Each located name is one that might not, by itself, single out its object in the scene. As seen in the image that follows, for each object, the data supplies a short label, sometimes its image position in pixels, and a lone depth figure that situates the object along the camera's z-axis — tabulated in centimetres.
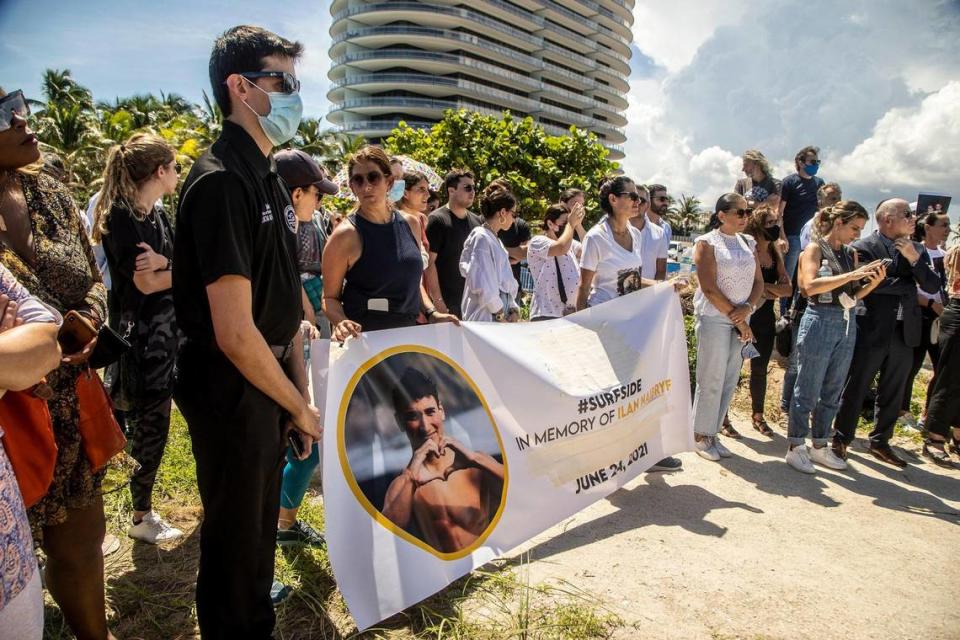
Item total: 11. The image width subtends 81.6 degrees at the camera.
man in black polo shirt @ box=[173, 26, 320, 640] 176
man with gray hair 477
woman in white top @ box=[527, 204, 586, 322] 530
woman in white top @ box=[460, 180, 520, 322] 452
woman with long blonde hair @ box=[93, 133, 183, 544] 293
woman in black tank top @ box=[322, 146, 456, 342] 305
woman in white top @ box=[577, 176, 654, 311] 450
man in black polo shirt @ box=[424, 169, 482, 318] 495
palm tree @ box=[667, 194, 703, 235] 10006
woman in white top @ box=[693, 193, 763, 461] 465
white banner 257
